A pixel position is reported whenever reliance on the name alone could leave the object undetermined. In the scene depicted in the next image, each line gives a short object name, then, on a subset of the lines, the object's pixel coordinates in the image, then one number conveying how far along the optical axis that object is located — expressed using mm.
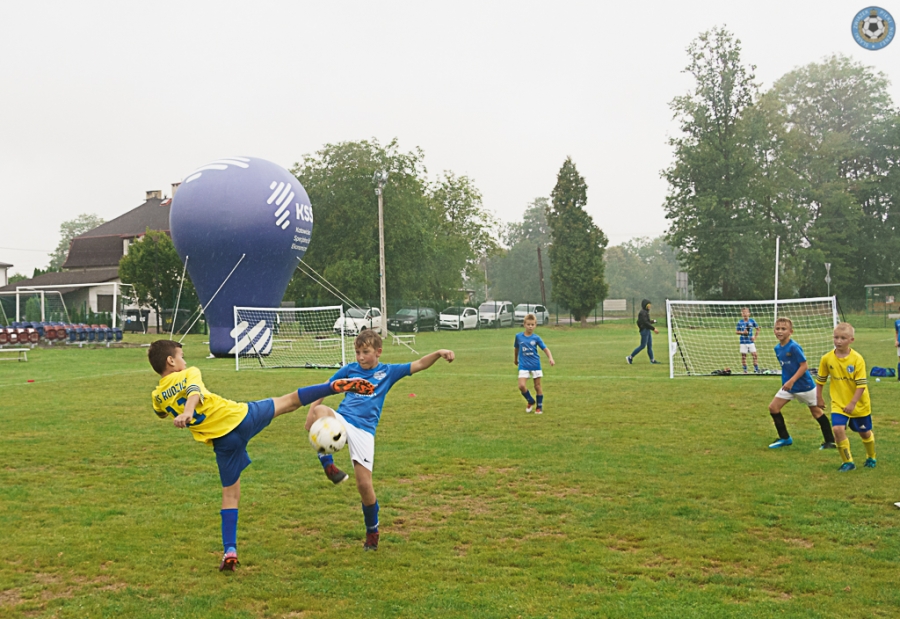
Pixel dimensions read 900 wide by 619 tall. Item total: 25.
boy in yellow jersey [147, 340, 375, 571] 5324
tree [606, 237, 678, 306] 134625
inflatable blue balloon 24984
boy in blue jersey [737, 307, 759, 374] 19062
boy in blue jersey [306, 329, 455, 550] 5711
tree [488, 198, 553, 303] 109000
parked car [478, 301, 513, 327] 55188
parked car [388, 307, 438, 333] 47531
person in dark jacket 22094
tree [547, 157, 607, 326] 54594
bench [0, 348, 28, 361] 25825
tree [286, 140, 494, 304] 54438
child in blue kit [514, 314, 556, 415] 12463
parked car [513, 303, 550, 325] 57406
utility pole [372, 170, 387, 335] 36594
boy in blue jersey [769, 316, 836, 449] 9195
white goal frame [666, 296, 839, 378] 19977
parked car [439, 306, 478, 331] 51594
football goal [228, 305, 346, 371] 24725
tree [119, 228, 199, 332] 45469
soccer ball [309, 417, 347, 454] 5414
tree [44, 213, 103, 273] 114250
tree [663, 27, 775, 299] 55188
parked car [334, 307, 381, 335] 40625
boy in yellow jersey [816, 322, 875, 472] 7925
